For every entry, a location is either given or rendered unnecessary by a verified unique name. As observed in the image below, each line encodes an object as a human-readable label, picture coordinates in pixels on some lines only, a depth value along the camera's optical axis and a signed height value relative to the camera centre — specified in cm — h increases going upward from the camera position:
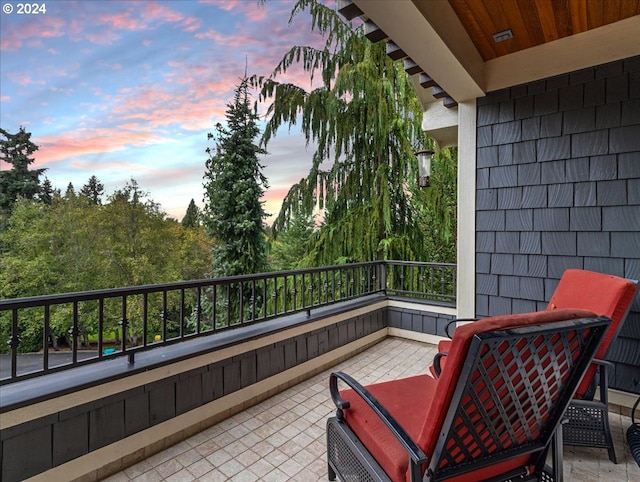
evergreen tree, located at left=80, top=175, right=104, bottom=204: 1633 +254
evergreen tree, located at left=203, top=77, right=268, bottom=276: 1073 +138
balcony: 174 -115
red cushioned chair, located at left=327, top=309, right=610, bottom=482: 99 -58
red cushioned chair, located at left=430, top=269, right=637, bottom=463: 190 -86
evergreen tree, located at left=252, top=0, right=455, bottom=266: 555 +178
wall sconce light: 383 +90
